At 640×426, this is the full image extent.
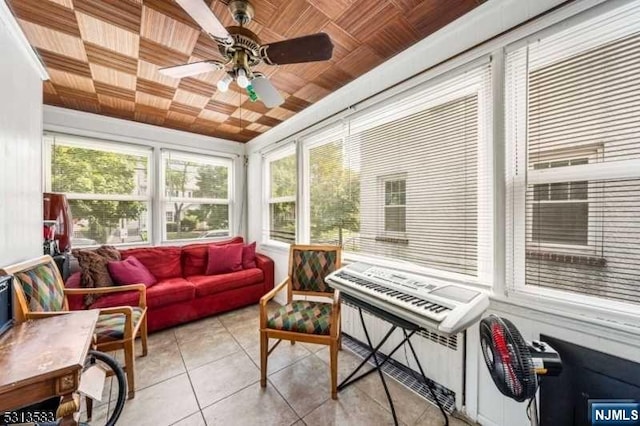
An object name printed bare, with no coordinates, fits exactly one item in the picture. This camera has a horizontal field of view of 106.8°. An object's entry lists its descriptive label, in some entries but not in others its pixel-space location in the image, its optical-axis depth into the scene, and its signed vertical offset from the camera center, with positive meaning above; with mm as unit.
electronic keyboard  1174 -502
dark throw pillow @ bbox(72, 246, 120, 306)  2412 -626
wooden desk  842 -598
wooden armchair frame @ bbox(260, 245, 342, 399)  1680 -925
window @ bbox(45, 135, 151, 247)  2927 +327
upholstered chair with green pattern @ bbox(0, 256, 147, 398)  1346 -596
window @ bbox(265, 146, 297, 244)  3414 +233
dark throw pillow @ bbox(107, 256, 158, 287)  2580 -695
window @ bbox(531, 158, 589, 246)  1215 +6
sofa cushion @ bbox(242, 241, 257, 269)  3523 -687
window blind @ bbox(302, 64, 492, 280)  1573 +280
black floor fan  905 -594
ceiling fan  1342 +974
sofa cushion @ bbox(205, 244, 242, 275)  3287 -688
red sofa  2570 -912
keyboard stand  1405 -669
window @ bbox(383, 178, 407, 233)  2008 +63
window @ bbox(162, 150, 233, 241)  3668 +258
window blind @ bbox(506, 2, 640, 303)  1094 +283
